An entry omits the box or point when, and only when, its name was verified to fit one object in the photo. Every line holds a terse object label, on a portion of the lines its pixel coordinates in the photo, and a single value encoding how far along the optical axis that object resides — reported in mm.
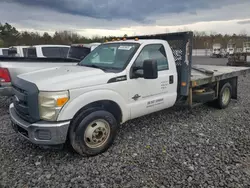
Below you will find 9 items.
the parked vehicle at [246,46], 23903
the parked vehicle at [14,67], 5293
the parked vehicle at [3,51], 11723
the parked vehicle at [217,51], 30848
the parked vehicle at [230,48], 29736
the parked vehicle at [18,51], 10398
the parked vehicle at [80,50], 8883
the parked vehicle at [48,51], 9633
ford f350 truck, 3102
